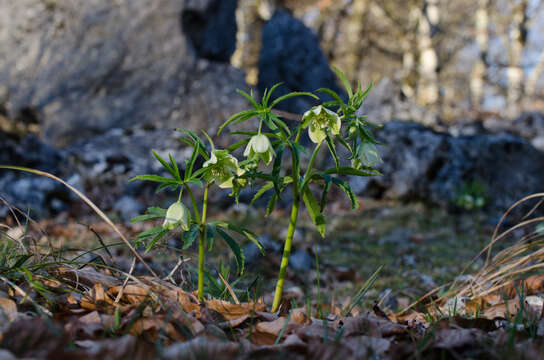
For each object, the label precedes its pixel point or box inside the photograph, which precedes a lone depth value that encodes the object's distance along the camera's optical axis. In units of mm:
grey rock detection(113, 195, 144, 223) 3701
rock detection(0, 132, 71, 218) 3594
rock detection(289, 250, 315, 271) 2719
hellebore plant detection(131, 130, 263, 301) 1067
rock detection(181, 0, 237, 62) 5227
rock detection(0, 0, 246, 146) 5047
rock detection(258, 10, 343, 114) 5570
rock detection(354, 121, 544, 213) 4117
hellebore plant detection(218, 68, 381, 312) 1092
